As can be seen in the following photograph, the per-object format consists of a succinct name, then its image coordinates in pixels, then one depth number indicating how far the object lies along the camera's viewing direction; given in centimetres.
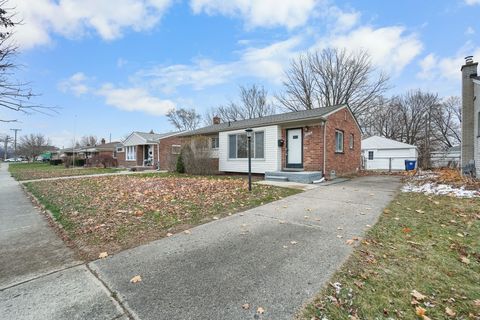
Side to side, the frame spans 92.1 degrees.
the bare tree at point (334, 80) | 2644
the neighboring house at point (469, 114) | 1139
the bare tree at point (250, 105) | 3569
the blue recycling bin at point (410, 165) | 1938
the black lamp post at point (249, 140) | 857
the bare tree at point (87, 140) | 7146
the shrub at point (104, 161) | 2809
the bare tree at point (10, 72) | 421
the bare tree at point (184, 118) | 4716
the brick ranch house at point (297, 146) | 1131
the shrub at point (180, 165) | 1597
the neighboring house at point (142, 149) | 2427
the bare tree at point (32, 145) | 5381
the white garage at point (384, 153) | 2614
